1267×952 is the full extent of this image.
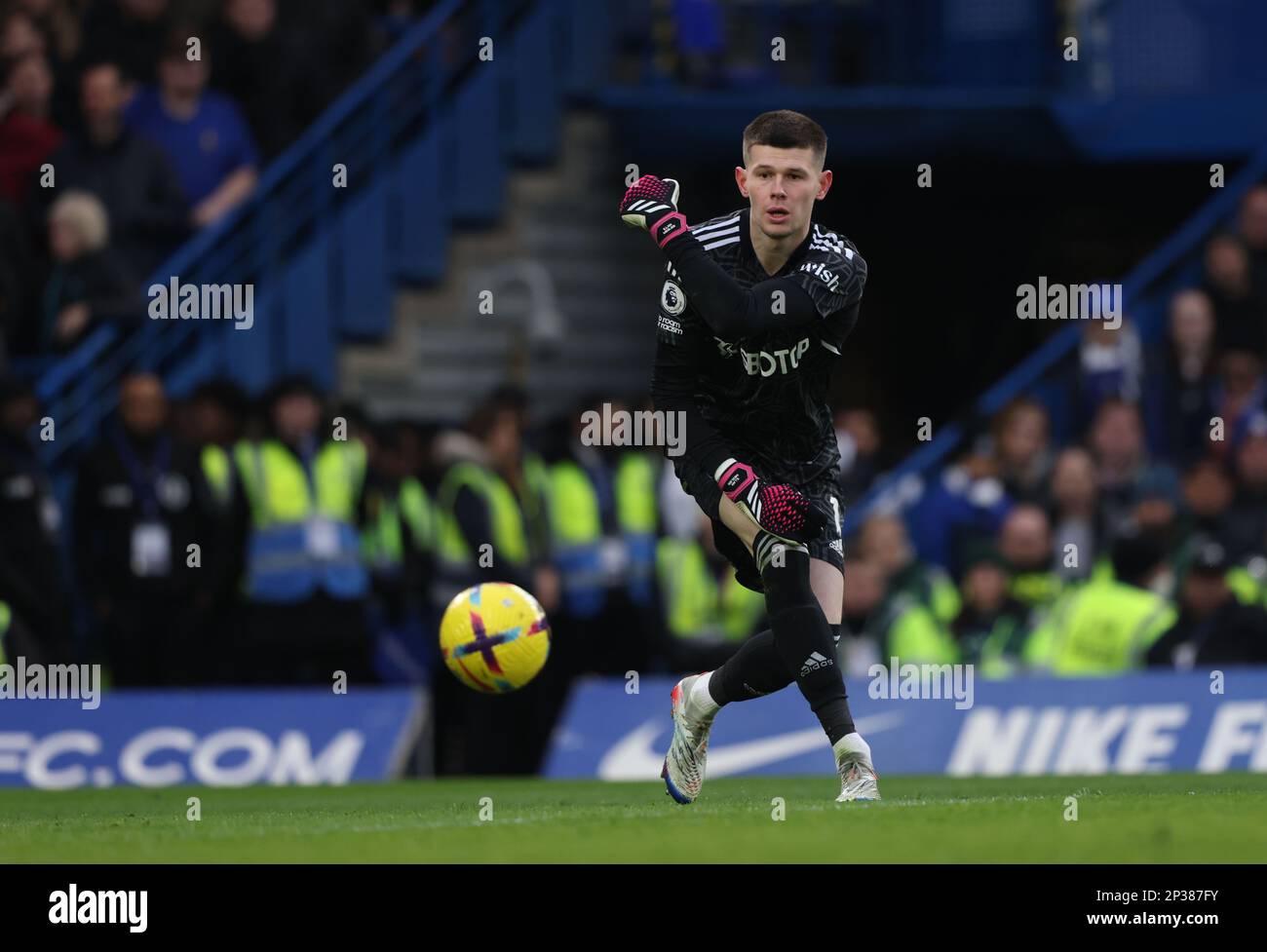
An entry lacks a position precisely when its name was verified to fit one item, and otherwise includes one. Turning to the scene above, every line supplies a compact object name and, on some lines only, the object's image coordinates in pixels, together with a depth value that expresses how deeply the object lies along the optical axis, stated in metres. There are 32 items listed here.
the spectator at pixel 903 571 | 16.00
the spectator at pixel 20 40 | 17.61
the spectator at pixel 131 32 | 18.41
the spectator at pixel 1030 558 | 15.83
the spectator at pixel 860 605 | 15.91
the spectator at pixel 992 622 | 15.71
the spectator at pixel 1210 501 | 16.03
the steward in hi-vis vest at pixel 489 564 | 15.83
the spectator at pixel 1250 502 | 16.03
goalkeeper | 9.64
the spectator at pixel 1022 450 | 16.86
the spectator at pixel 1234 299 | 17.62
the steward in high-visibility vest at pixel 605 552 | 16.33
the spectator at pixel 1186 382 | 17.39
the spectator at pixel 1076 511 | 16.41
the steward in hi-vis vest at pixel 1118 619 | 15.36
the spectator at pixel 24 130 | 17.47
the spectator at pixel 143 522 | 15.53
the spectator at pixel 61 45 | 18.06
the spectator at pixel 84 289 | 16.75
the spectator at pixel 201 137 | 17.78
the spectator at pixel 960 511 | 16.75
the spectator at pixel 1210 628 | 15.12
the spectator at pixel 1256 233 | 17.84
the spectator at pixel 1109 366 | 17.75
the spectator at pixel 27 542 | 15.14
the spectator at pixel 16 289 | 16.53
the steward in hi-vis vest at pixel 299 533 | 15.55
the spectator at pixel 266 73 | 18.41
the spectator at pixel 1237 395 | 17.17
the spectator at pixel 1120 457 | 16.70
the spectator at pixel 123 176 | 17.09
